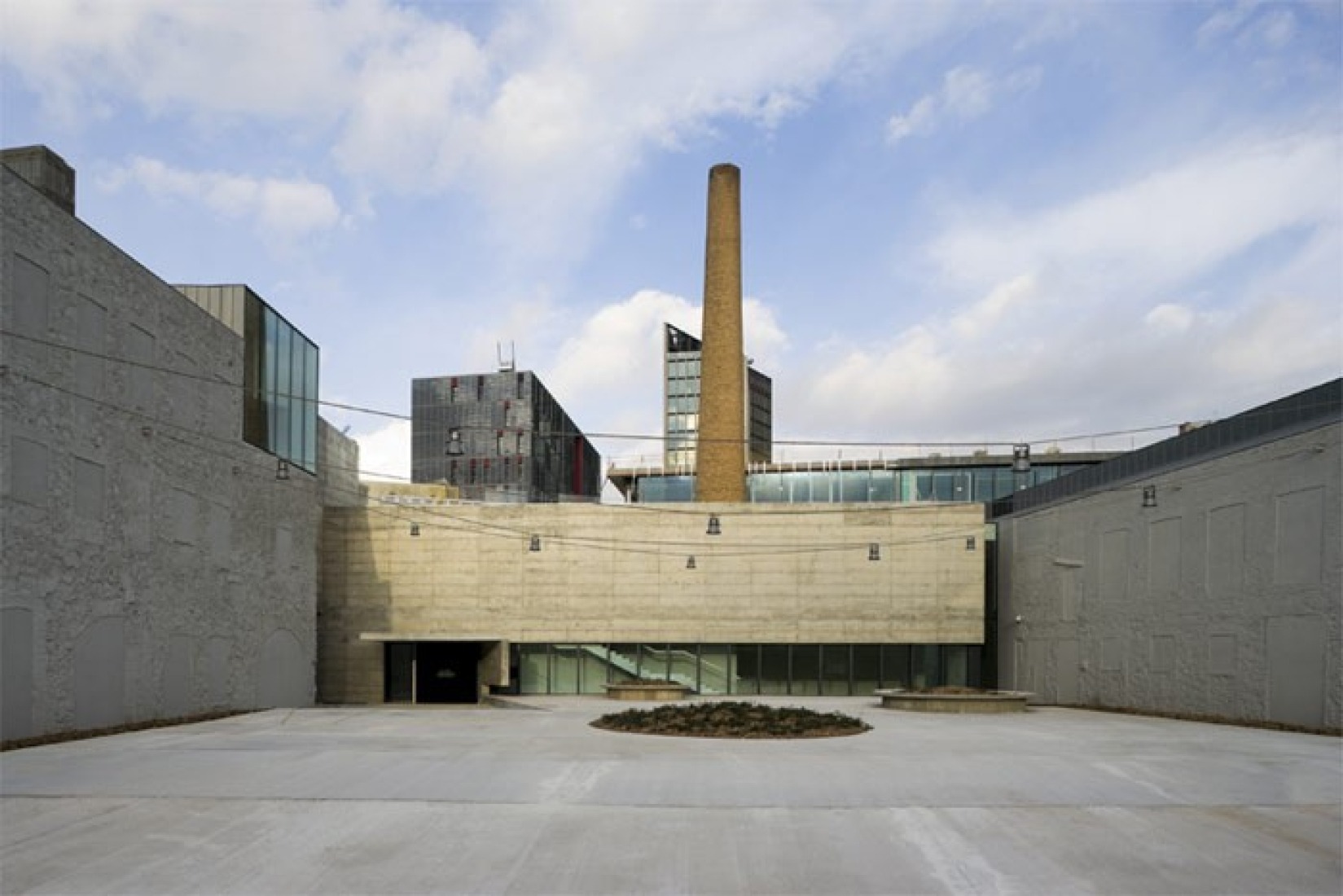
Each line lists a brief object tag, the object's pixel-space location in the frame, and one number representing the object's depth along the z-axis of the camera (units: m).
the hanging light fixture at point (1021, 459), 22.34
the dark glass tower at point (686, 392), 144.38
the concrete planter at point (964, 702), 29.59
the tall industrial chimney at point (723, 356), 49.03
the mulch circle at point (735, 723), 20.52
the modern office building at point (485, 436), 111.00
